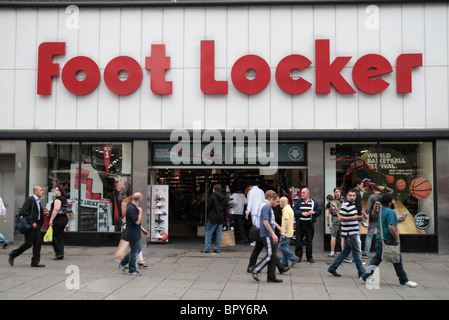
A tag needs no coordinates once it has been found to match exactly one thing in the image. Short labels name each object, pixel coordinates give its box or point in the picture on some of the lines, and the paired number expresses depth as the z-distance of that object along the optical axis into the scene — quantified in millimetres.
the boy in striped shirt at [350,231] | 9195
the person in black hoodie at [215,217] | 12820
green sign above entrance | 13641
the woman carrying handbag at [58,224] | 11469
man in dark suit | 10523
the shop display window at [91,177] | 13930
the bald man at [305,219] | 11172
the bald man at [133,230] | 9398
